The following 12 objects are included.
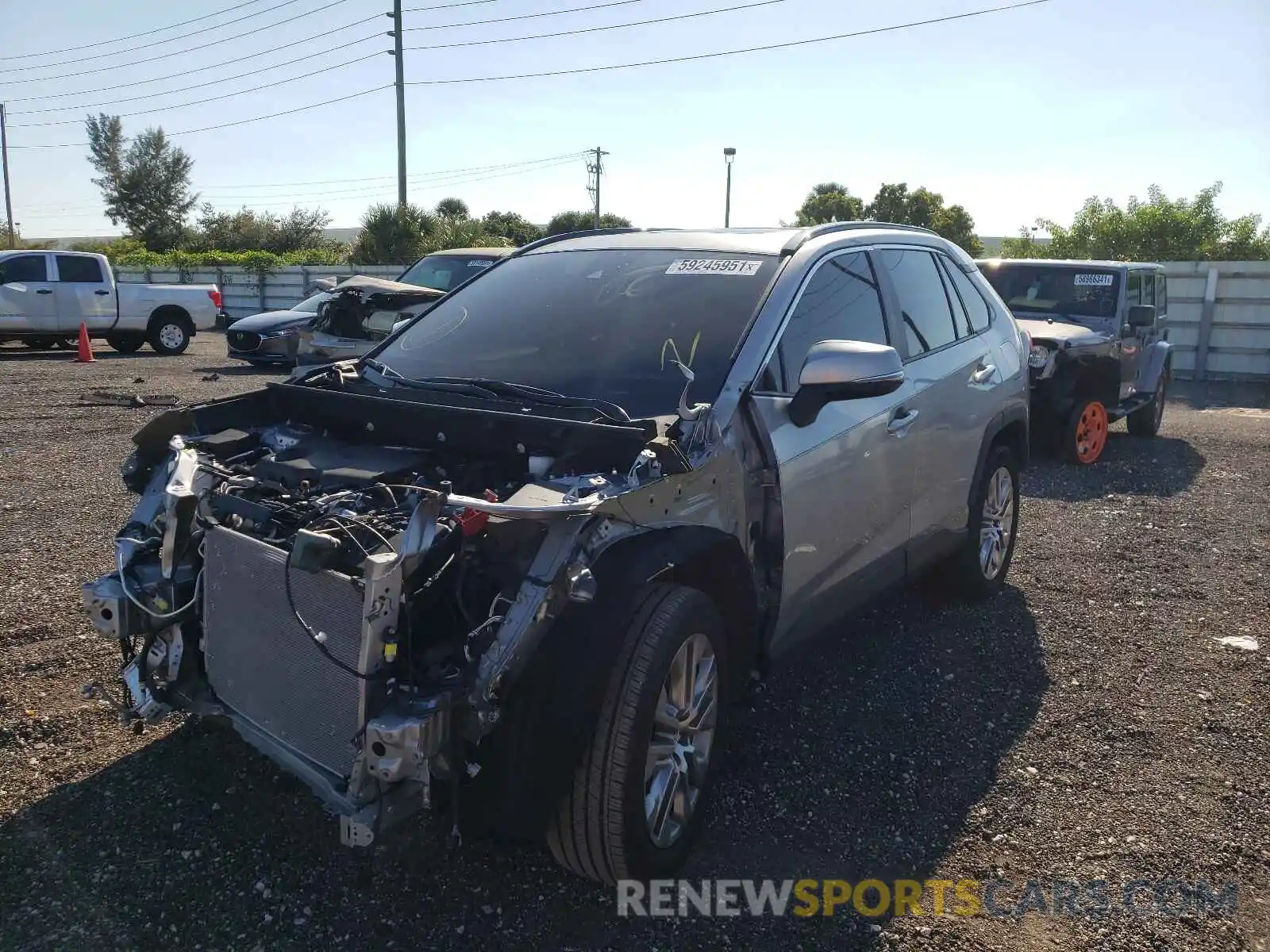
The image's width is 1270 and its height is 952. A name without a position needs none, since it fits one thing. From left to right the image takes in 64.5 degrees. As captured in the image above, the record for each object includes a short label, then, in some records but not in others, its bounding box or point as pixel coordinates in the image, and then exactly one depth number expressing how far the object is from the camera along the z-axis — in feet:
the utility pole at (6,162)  181.37
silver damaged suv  8.14
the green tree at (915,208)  136.87
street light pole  142.31
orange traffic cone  53.88
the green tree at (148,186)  184.24
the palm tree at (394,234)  95.20
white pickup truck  54.90
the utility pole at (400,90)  94.17
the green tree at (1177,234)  78.38
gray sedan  46.80
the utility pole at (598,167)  202.08
